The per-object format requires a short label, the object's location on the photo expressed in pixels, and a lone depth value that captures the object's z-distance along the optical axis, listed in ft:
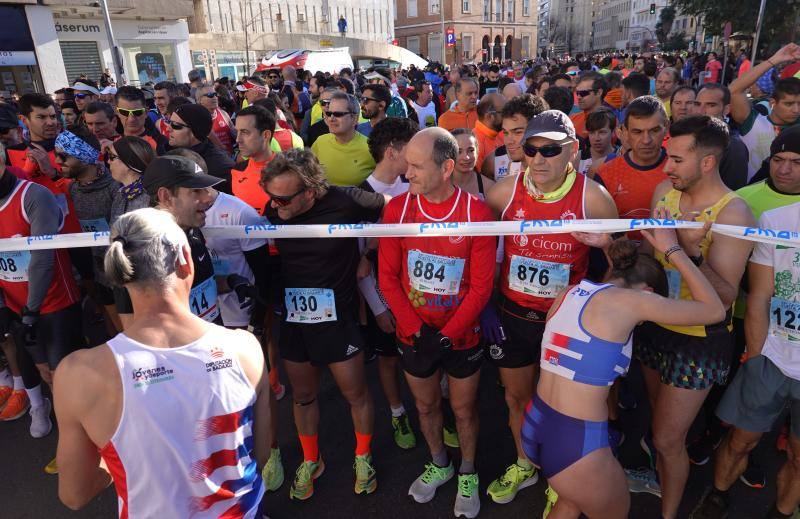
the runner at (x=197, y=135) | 14.37
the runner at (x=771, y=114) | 13.53
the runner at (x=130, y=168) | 10.45
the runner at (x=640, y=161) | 10.80
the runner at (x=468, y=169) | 11.03
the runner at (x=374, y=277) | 10.68
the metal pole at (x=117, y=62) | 39.70
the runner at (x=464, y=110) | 22.07
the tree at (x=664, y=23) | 150.61
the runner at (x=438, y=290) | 8.73
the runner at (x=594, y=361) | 6.73
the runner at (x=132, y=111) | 17.56
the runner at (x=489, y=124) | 17.12
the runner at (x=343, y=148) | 14.21
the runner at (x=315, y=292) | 8.89
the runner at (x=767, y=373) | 7.94
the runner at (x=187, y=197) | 8.32
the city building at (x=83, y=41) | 67.15
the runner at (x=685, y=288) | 7.82
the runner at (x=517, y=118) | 11.76
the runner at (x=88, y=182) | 12.23
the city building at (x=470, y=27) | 217.77
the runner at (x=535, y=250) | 8.73
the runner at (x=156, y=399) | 4.61
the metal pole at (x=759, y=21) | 32.55
